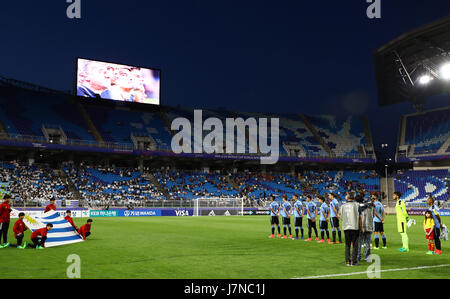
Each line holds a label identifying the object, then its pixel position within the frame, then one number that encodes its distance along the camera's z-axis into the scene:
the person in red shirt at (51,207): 18.22
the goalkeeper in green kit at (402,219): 15.05
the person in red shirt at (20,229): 15.23
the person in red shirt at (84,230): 17.97
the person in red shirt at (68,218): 17.56
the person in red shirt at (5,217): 15.37
